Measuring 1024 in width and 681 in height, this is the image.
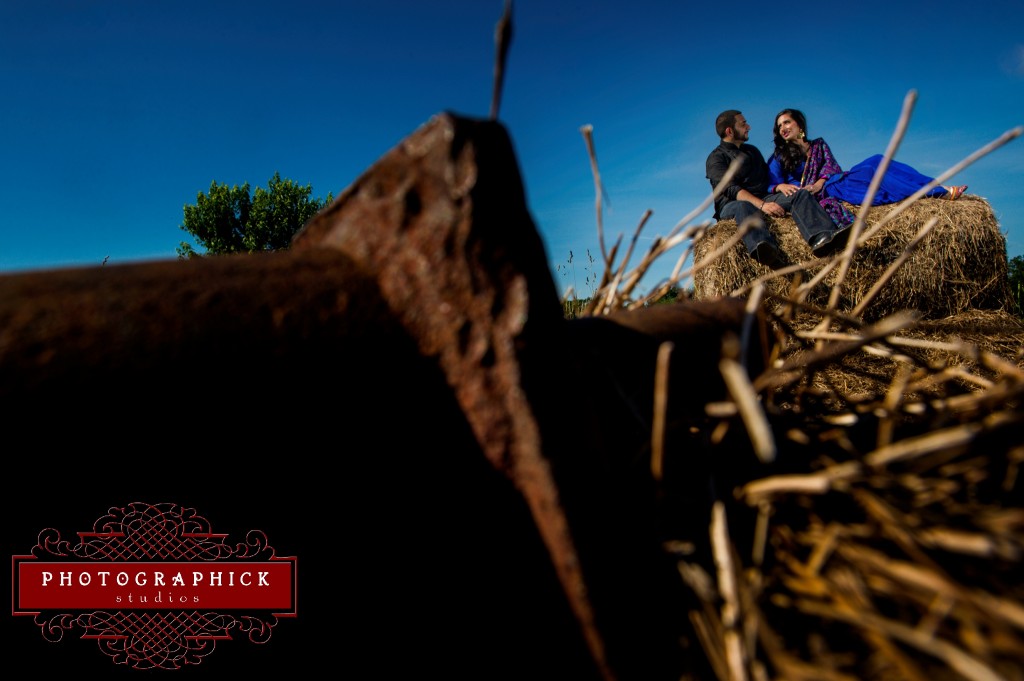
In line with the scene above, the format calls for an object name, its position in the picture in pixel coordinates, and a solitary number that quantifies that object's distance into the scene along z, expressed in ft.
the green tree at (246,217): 78.89
